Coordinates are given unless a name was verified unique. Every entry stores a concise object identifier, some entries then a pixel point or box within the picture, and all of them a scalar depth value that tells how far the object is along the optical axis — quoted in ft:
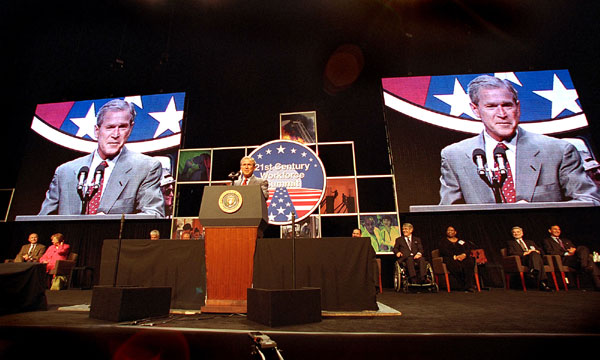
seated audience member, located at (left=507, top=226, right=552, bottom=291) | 16.81
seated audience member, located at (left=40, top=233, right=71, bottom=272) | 19.81
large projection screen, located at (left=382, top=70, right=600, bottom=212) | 17.20
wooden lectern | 7.54
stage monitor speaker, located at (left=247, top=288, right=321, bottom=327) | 5.97
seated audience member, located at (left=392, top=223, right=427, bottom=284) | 17.03
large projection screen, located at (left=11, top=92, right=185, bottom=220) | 19.25
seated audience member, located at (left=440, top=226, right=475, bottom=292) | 17.48
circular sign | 17.56
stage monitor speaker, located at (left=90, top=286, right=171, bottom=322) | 6.53
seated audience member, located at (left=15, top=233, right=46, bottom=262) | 19.81
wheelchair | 16.83
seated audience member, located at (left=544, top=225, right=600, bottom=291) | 16.83
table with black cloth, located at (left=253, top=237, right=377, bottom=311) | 8.40
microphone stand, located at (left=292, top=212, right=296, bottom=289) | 7.07
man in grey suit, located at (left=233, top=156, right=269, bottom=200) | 9.39
